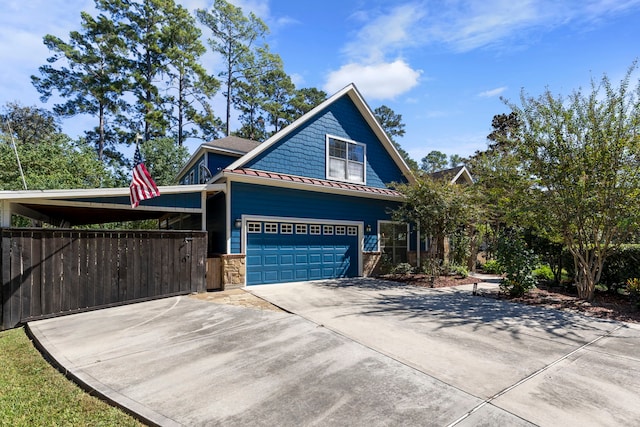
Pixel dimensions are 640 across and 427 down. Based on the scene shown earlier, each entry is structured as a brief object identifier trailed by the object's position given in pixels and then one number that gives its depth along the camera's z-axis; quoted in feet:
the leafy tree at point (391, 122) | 143.33
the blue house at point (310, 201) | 33.39
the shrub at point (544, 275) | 36.04
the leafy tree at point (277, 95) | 101.24
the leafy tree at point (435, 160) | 167.10
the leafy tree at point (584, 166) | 24.07
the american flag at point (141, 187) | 25.50
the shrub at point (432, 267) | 36.99
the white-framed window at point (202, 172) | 45.52
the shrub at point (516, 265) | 28.35
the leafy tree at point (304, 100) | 104.79
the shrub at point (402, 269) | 41.06
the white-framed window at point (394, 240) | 44.68
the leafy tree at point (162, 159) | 73.46
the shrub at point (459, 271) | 42.50
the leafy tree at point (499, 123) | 75.26
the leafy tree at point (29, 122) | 97.30
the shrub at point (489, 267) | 48.98
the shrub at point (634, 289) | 24.71
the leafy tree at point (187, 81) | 85.30
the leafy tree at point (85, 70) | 77.25
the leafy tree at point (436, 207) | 36.47
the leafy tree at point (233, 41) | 91.15
